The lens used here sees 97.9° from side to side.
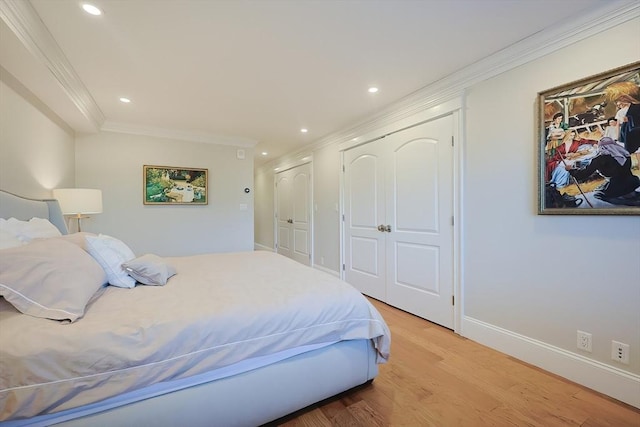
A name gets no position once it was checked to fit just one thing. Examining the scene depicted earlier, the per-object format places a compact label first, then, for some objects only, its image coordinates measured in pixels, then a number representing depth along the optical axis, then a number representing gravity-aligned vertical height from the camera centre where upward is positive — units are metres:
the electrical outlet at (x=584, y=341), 1.76 -0.84
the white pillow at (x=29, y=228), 1.52 -0.09
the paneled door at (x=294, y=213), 5.08 -0.04
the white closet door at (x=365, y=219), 3.42 -0.11
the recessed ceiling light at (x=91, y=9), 1.63 +1.22
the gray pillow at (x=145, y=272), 1.68 -0.36
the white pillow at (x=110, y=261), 1.61 -0.28
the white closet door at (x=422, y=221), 2.63 -0.11
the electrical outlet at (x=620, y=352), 1.61 -0.84
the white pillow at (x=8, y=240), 1.36 -0.14
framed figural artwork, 1.58 +0.40
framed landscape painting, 3.98 +0.40
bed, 0.99 -0.59
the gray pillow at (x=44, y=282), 1.10 -0.29
